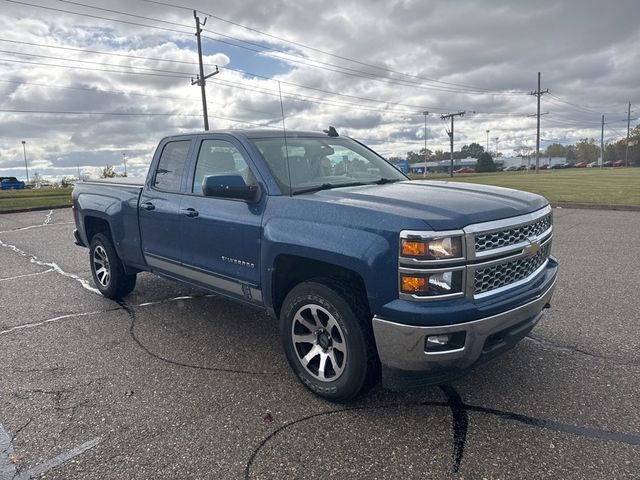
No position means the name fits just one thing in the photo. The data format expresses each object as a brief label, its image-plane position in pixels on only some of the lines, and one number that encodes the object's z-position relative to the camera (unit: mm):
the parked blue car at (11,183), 64875
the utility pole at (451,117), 59169
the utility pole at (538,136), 58994
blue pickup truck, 2717
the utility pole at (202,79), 31172
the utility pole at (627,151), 98875
